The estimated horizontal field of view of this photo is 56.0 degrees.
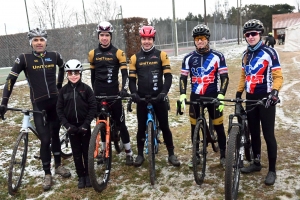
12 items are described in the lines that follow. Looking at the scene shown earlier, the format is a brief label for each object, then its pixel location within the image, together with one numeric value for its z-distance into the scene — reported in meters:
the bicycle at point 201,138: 3.81
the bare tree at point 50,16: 20.02
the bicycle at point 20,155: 3.93
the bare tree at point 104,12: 20.91
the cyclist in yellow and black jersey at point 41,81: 4.12
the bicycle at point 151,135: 4.00
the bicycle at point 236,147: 3.21
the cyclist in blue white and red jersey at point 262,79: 3.68
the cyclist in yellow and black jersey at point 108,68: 4.47
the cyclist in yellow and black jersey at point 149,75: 4.33
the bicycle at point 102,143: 3.70
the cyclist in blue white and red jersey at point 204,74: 4.09
